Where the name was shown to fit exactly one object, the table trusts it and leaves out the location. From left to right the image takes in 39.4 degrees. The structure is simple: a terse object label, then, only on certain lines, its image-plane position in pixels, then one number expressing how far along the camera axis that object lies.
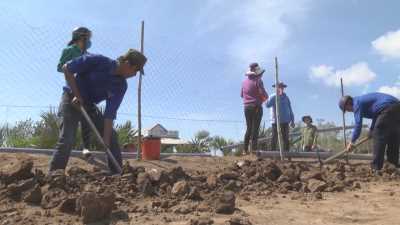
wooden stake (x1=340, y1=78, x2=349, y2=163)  9.83
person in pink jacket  8.82
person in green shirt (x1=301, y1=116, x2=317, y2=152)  10.78
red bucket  7.46
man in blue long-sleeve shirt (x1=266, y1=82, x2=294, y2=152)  9.22
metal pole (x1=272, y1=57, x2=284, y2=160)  8.30
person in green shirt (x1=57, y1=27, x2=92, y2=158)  5.99
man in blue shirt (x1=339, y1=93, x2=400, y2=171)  7.30
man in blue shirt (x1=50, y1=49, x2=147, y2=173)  5.05
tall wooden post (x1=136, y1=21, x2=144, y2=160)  7.42
